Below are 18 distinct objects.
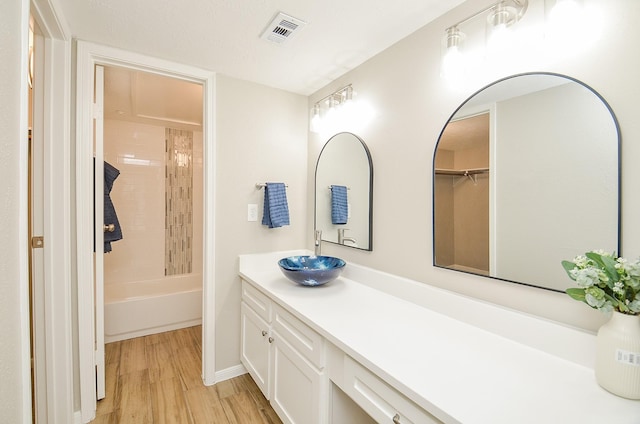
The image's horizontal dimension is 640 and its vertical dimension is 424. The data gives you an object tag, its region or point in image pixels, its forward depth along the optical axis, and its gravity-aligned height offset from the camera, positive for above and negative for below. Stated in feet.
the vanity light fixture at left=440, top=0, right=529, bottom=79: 3.63 +2.38
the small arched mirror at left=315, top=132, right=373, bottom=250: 6.08 +0.41
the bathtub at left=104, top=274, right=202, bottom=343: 8.80 -3.23
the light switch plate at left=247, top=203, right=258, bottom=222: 7.21 -0.06
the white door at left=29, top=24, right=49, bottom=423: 5.02 -0.39
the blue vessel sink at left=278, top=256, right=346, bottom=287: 5.40 -1.23
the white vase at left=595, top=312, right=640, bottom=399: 2.50 -1.29
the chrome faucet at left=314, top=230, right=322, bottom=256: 7.14 -0.78
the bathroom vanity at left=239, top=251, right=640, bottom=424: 2.53 -1.66
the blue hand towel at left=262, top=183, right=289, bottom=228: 7.09 +0.09
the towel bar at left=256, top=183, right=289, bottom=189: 7.25 +0.62
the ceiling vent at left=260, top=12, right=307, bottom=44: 4.72 +3.12
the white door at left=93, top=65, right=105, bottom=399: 5.86 -0.09
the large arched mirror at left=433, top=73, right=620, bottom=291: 3.14 +0.37
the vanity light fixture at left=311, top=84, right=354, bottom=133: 6.22 +2.29
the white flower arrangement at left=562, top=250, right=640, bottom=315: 2.52 -0.65
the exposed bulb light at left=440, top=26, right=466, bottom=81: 4.12 +2.23
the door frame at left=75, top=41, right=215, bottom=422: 5.45 +0.62
